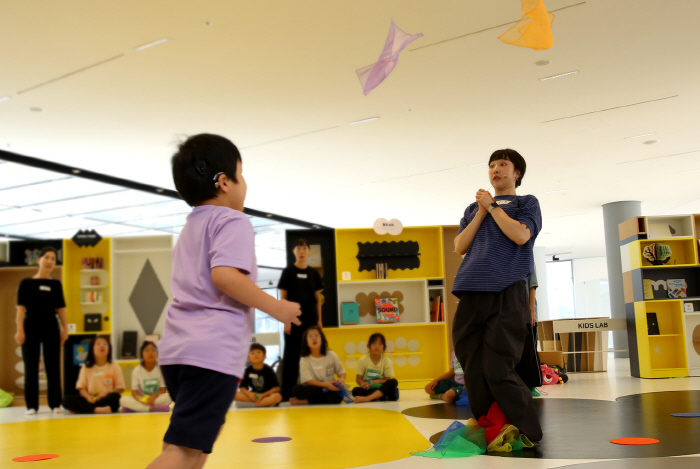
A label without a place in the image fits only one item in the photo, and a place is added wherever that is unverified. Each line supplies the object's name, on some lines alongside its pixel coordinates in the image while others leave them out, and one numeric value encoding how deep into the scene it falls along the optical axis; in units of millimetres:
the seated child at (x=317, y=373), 5785
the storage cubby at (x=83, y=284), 7543
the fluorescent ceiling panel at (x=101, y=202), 10695
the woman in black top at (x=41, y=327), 5965
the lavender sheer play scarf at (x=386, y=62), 2317
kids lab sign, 8484
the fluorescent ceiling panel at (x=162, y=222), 12594
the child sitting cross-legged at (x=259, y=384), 5887
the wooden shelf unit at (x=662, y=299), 7250
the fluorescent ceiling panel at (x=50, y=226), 12539
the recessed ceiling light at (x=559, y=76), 6438
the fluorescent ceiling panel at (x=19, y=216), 11586
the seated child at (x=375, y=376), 5699
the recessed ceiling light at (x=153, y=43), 5374
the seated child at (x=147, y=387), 5871
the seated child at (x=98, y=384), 5902
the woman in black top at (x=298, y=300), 6539
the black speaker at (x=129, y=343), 7471
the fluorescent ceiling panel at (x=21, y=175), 8867
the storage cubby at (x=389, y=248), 7531
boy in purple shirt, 1432
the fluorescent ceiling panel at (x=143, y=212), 11602
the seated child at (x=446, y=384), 5449
